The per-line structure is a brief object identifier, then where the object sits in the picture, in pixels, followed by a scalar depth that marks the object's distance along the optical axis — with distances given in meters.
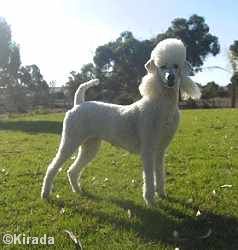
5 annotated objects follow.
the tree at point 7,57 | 21.02
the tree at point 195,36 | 33.56
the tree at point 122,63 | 31.35
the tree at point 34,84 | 26.66
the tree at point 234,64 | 28.21
